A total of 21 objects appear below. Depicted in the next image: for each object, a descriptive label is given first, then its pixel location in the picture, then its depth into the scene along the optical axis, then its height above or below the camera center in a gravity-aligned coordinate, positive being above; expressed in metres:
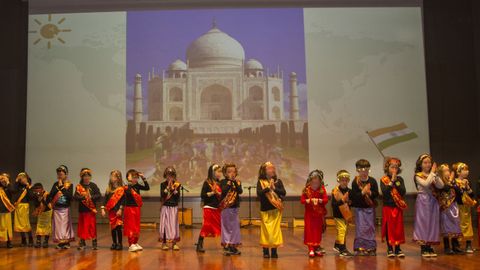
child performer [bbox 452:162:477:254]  6.79 -0.41
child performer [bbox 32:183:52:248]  7.80 -0.57
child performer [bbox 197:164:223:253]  6.89 -0.41
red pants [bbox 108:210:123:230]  7.29 -0.61
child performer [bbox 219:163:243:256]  6.65 -0.46
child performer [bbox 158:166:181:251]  7.20 -0.50
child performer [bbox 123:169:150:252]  7.19 -0.48
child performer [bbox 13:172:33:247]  8.00 -0.47
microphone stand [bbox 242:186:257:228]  11.32 -0.76
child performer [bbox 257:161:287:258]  6.28 -0.38
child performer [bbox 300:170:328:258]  6.40 -0.50
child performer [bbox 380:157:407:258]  6.29 -0.43
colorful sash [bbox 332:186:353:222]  6.47 -0.48
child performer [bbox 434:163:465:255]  6.48 -0.55
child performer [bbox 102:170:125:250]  7.29 -0.42
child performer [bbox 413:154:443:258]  6.23 -0.46
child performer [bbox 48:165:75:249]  7.55 -0.49
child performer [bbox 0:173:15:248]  7.79 -0.50
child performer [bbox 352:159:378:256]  6.32 -0.46
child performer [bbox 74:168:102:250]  7.49 -0.44
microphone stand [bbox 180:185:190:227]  11.27 -0.96
